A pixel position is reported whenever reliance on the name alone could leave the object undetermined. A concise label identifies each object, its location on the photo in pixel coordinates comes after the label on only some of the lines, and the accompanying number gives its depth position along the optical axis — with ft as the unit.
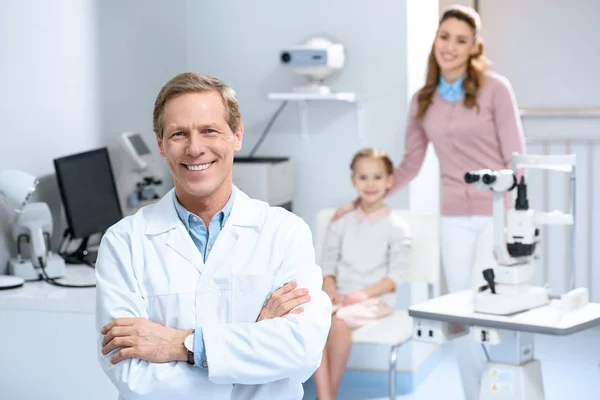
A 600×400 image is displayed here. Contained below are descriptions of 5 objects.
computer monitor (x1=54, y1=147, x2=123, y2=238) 10.46
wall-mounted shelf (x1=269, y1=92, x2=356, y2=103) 12.62
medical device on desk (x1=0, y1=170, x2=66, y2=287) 9.85
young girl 11.00
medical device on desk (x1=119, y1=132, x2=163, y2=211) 11.75
